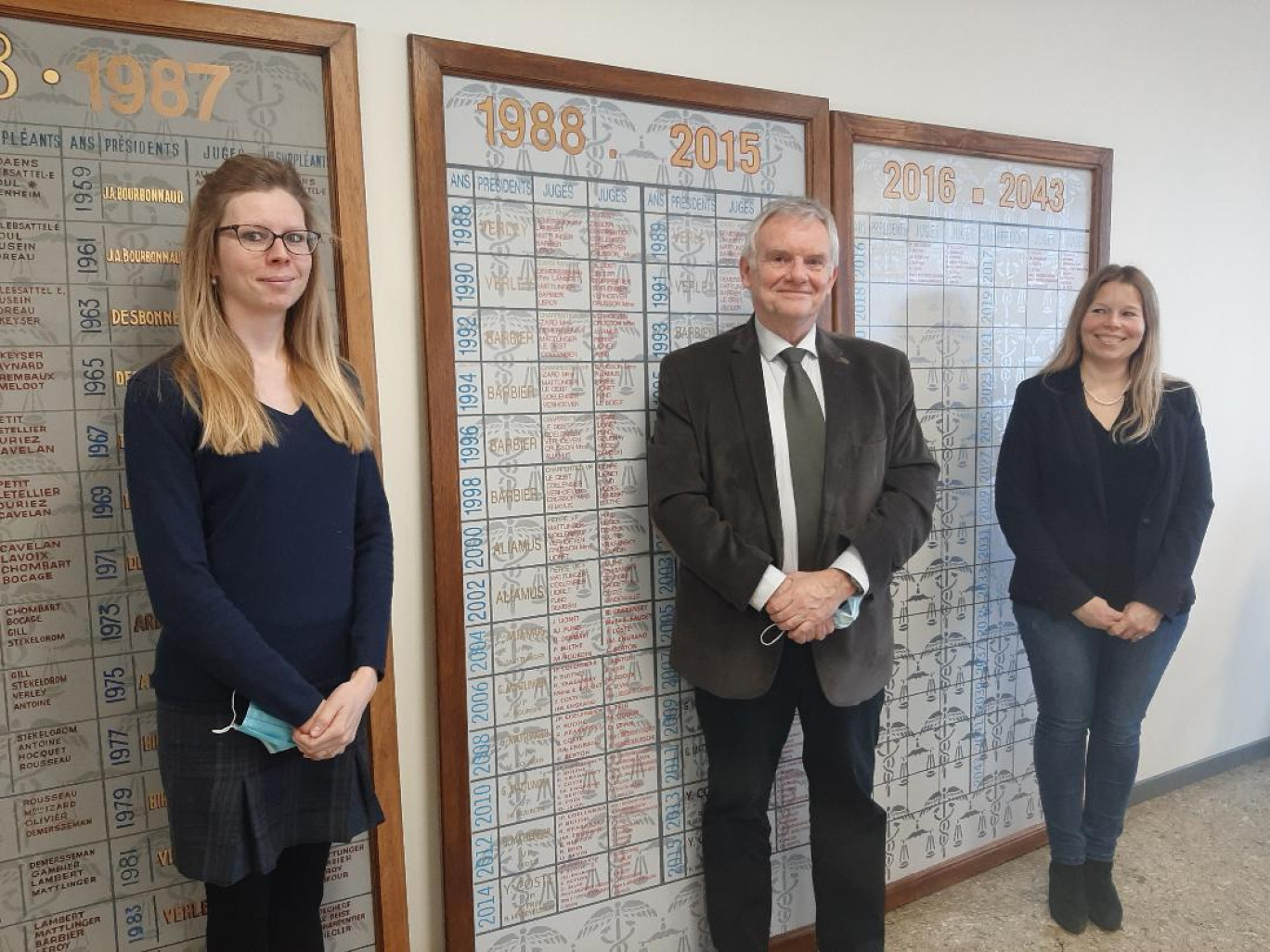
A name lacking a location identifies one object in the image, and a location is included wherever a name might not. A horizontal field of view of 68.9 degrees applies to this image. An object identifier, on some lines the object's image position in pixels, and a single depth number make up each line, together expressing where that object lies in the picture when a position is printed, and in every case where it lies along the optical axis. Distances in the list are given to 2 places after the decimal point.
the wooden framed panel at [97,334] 1.38
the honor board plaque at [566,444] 1.68
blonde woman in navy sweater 1.20
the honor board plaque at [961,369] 2.17
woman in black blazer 2.08
